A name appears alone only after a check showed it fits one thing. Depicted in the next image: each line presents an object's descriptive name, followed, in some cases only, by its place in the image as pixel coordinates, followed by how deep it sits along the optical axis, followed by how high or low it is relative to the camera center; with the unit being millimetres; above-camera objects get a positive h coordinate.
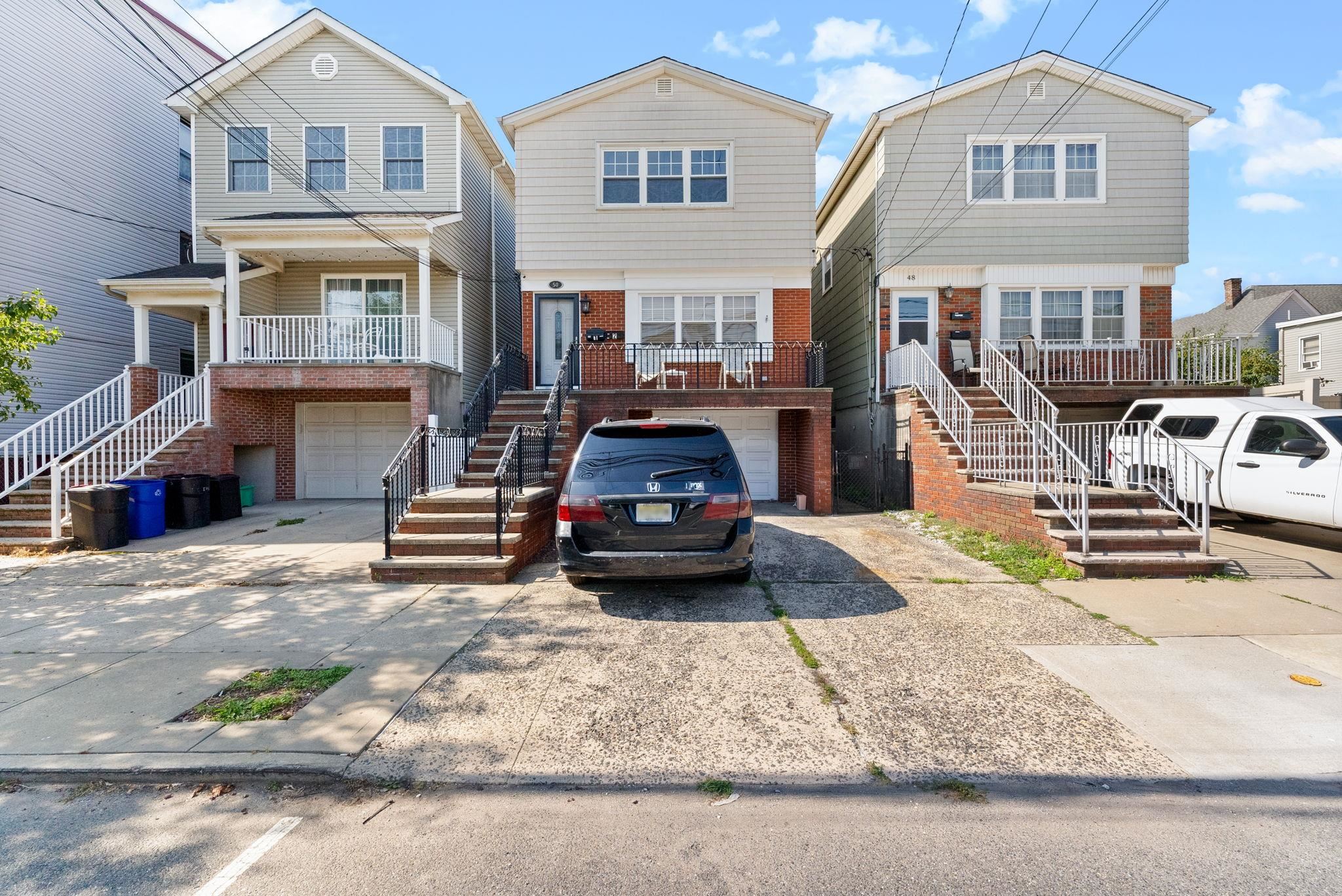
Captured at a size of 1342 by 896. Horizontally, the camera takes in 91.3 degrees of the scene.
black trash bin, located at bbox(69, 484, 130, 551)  9086 -1087
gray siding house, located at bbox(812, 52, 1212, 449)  14555 +5123
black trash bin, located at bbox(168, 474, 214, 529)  10945 -1069
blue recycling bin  10016 -1091
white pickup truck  7996 -186
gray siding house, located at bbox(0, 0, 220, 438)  14422 +6283
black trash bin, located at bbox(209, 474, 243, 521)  11859 -1101
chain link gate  12305 -864
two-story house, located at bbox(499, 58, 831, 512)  14289 +4707
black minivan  5922 -726
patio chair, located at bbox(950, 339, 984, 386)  14070 +1793
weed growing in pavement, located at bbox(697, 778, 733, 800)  3191 -1715
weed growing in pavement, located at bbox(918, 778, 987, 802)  3146 -1710
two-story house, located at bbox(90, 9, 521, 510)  14375 +5204
